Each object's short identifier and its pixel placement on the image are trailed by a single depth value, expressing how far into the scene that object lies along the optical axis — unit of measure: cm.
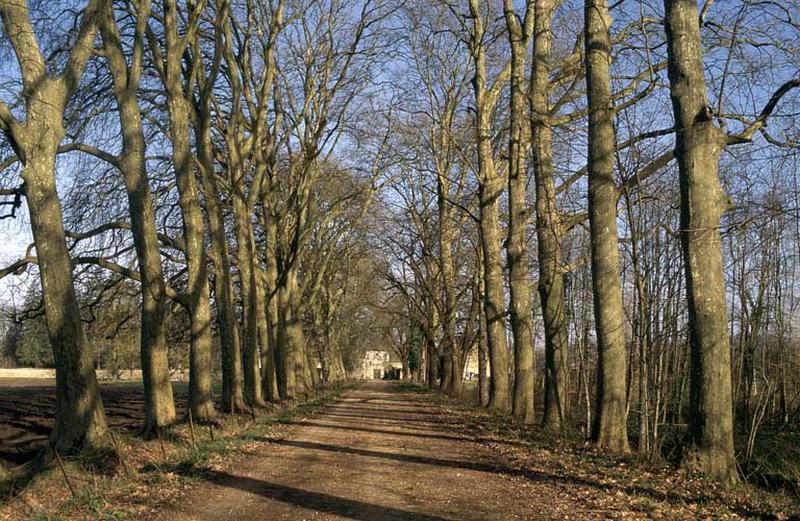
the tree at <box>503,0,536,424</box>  1869
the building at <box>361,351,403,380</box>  12744
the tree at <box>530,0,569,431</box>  1566
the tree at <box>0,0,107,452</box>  1141
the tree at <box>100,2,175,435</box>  1470
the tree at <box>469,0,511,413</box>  2236
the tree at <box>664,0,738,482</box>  938
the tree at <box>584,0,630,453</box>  1227
